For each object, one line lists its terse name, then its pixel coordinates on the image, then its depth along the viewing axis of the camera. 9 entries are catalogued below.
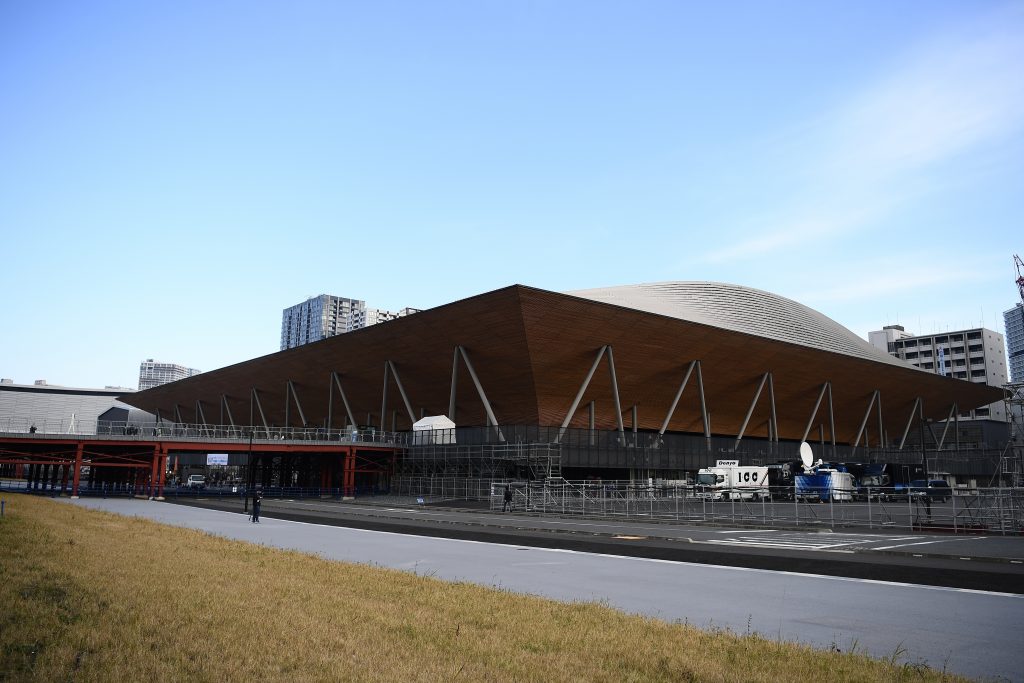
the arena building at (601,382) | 56.06
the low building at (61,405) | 149.50
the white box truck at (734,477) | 55.00
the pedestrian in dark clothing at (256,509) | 29.74
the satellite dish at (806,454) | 47.62
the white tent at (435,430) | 62.44
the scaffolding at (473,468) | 54.03
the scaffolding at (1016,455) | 56.03
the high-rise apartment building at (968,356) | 160.25
